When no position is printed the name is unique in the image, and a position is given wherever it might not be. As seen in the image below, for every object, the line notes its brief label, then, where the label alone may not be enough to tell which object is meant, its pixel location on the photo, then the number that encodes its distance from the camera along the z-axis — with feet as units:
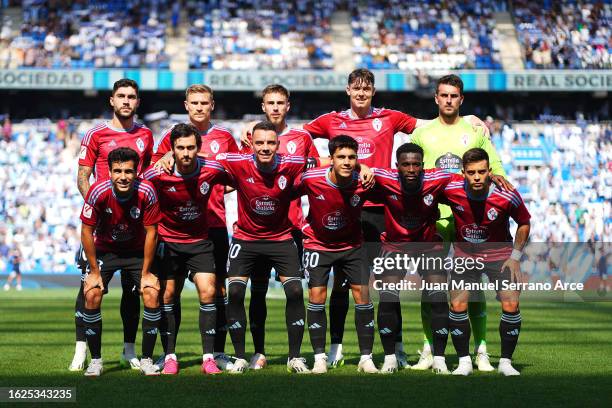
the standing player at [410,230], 54.08
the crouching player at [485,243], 53.42
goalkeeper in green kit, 58.44
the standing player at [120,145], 57.52
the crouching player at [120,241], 53.01
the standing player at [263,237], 55.06
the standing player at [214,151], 59.16
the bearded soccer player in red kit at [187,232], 54.24
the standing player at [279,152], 57.52
